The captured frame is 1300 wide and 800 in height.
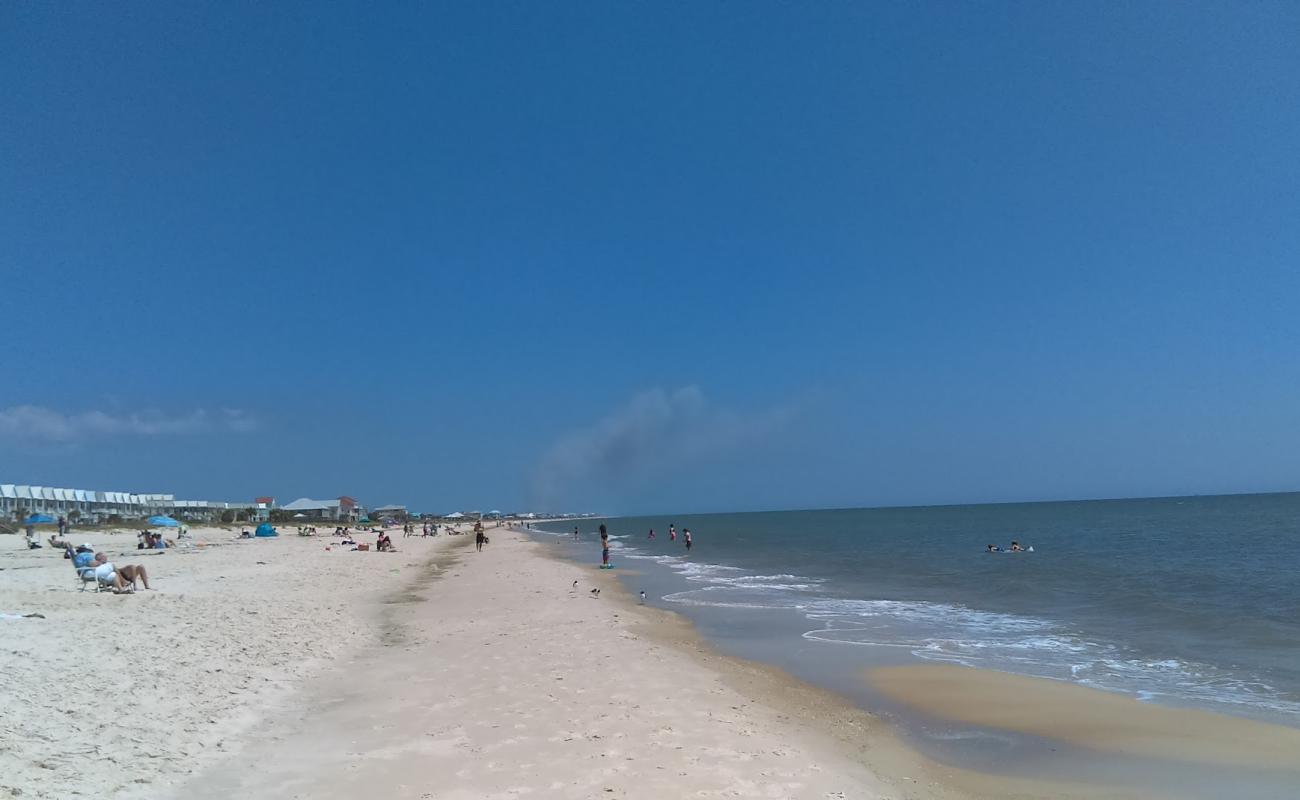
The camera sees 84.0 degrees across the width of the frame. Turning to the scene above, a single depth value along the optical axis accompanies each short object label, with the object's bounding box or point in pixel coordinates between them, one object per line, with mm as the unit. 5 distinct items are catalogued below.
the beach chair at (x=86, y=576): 15750
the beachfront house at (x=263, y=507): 90012
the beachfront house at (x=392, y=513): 129125
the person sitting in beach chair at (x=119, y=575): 15178
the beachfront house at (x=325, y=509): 106438
